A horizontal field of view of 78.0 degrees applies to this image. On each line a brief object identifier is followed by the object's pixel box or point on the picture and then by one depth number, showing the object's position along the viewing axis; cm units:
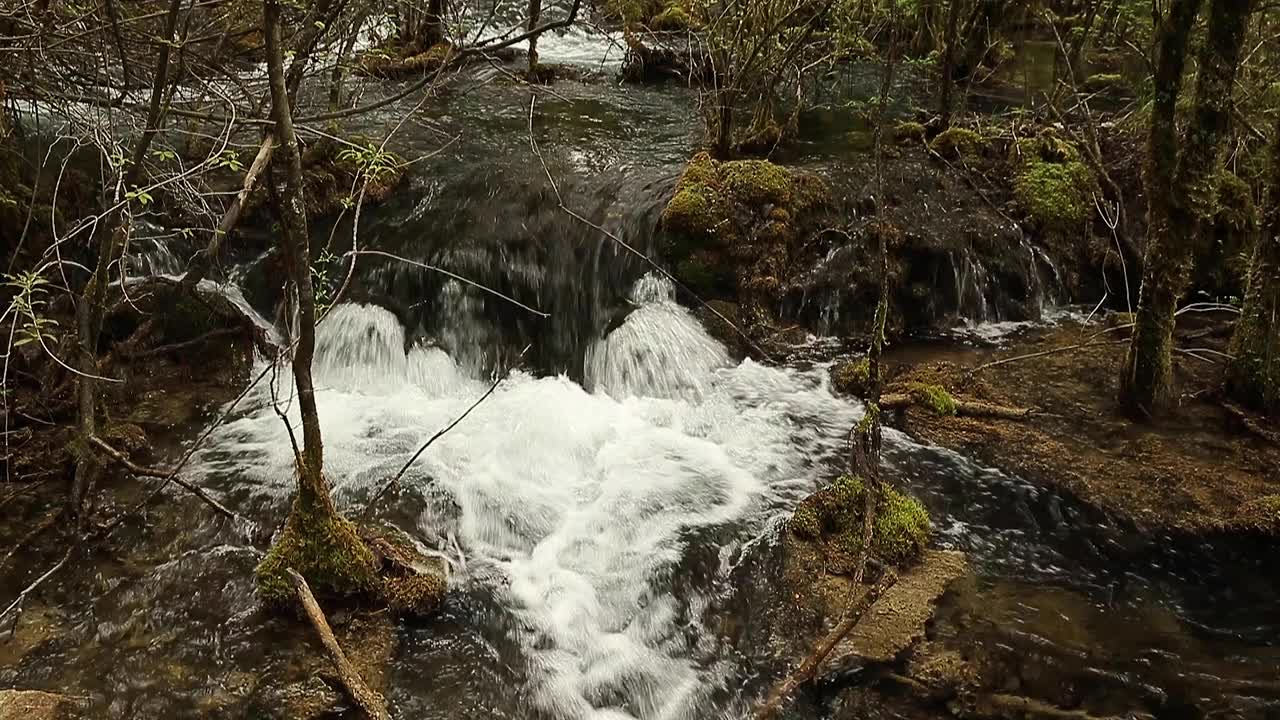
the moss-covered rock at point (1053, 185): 894
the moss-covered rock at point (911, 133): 1027
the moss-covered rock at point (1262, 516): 525
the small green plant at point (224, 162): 371
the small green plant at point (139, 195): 325
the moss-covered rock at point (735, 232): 815
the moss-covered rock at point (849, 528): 501
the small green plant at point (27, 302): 337
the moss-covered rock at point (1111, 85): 1264
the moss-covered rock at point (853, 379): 712
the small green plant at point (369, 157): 394
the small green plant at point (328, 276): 761
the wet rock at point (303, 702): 398
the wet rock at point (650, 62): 1405
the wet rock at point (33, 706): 375
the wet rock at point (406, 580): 463
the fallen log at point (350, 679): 385
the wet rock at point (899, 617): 431
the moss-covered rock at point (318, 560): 439
